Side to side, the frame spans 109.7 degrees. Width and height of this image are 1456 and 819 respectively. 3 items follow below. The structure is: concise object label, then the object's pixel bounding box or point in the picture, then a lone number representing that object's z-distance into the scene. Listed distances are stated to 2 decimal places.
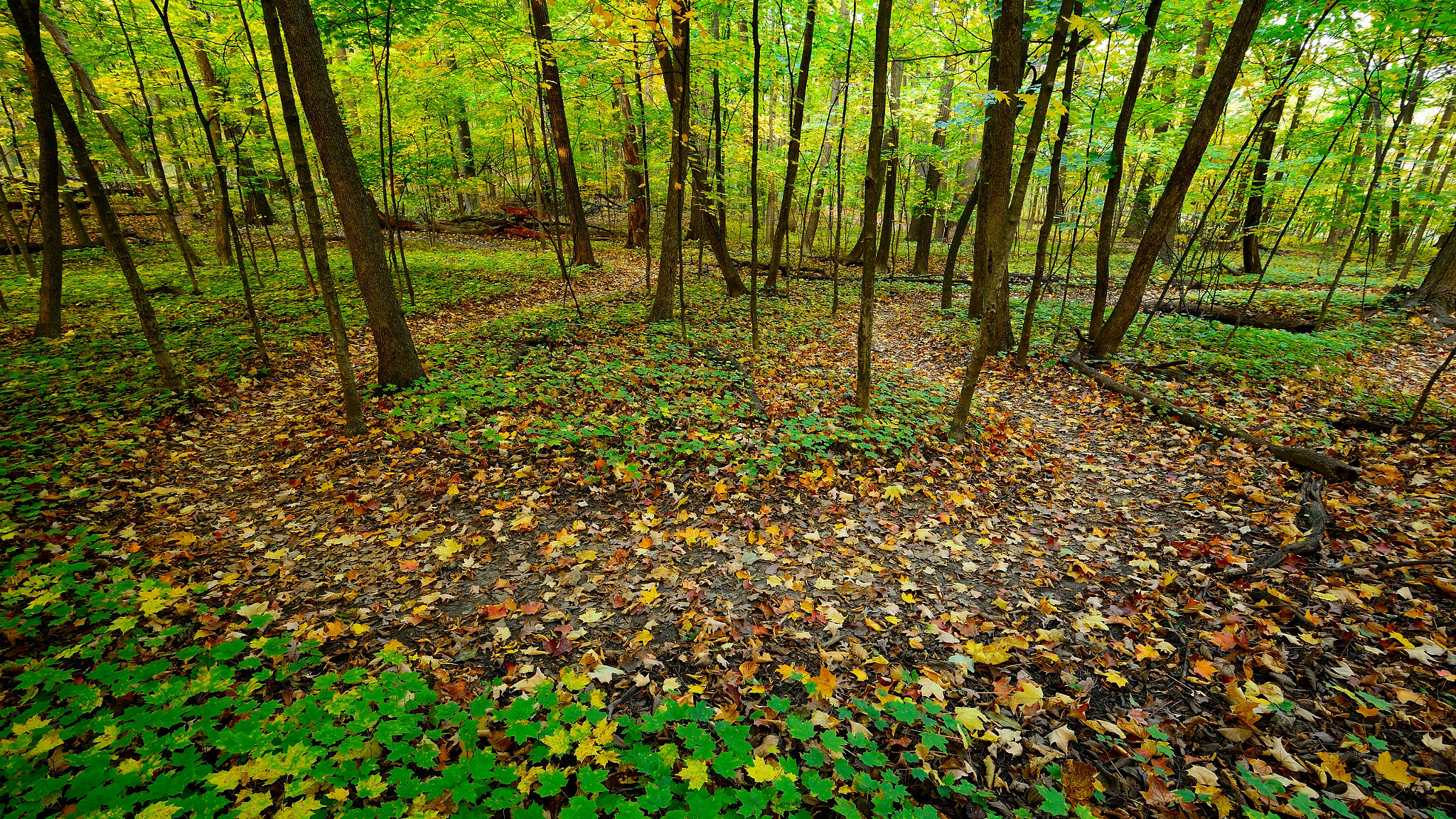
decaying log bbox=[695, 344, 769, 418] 7.27
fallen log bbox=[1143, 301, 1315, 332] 10.57
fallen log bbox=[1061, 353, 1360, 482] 5.19
